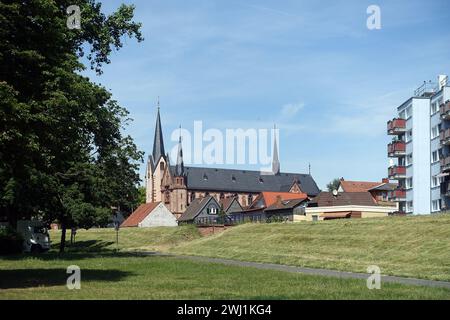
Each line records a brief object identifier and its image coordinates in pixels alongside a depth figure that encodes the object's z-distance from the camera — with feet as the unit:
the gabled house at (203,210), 455.63
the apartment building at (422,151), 221.87
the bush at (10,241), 148.97
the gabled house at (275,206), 339.55
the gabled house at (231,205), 481.87
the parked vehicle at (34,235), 171.13
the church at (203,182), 525.75
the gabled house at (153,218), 383.41
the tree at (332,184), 569.92
